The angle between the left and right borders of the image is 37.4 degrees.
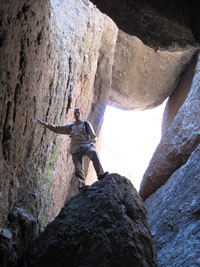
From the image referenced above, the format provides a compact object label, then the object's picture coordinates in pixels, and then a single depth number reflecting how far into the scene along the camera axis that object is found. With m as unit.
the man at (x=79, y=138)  4.89
